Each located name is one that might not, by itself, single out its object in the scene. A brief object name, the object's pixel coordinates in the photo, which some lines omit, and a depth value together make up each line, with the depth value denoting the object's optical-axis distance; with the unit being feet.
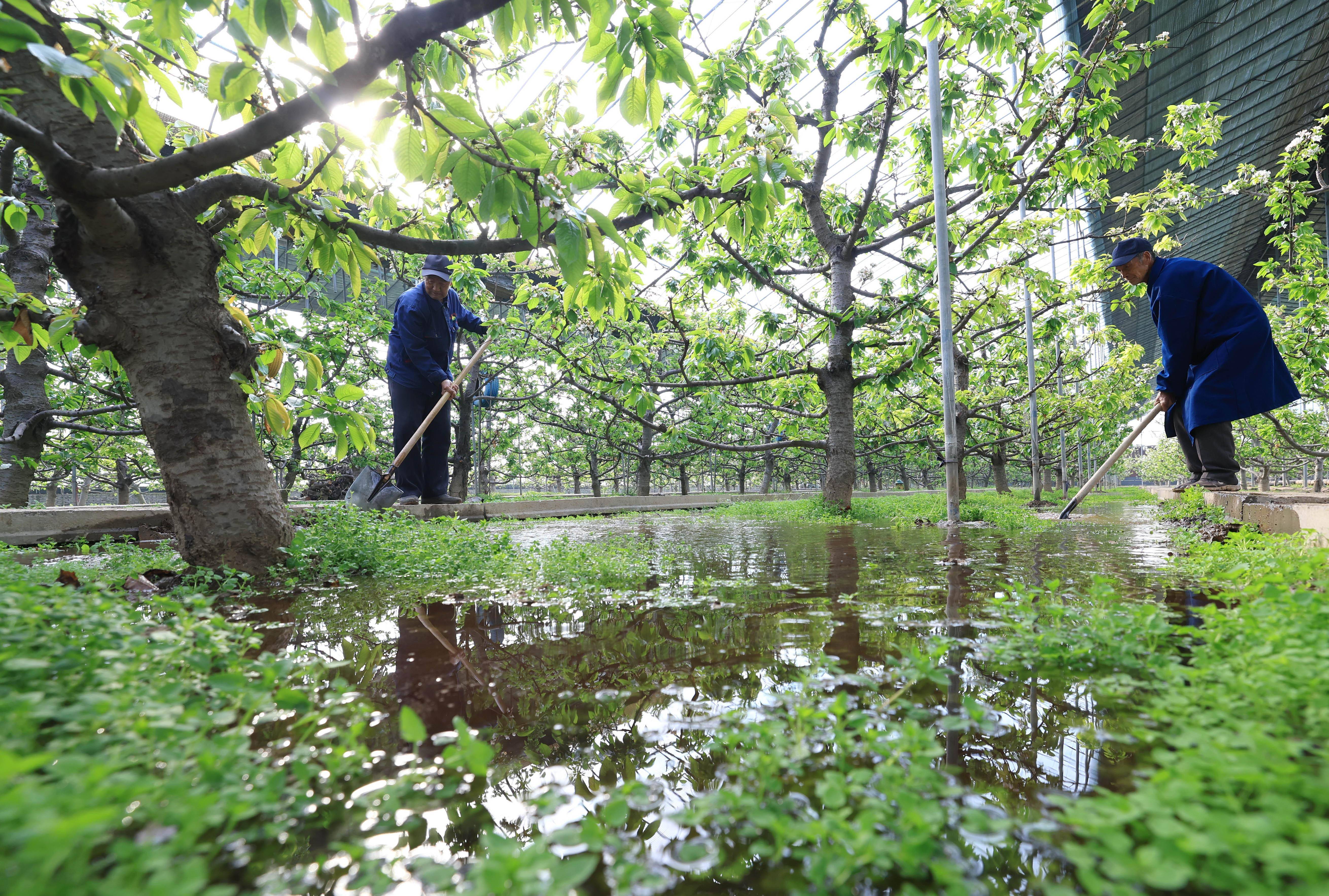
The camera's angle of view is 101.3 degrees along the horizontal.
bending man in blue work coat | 11.90
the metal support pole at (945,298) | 14.82
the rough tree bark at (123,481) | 41.29
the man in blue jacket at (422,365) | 16.29
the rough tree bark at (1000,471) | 55.42
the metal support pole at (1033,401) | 28.45
